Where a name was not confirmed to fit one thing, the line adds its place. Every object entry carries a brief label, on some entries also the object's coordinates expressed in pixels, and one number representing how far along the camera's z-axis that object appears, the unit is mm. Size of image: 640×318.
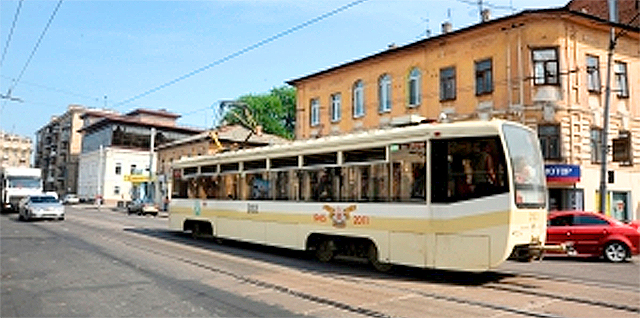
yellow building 20906
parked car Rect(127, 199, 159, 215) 38969
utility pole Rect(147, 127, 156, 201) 55466
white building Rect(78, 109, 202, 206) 66312
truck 31094
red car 13141
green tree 64750
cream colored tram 8469
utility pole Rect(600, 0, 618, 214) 18677
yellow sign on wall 52750
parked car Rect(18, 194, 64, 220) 24844
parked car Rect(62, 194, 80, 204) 65069
